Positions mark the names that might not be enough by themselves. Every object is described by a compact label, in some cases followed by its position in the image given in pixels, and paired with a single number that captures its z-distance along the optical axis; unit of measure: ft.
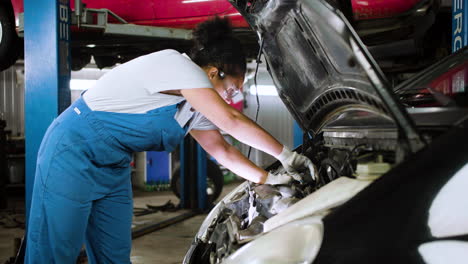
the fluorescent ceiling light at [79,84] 28.31
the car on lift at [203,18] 12.30
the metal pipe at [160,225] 15.19
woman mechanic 5.86
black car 3.62
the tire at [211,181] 20.51
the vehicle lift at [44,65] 9.75
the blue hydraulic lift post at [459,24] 10.08
